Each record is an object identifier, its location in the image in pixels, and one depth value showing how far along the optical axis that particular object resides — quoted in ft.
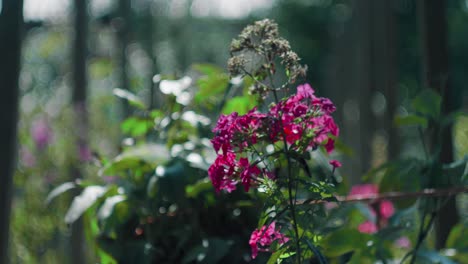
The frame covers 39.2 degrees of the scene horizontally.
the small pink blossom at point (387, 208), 12.95
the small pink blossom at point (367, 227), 11.85
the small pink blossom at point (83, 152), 16.18
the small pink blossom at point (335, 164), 5.35
